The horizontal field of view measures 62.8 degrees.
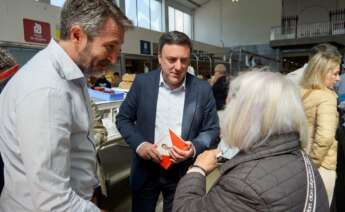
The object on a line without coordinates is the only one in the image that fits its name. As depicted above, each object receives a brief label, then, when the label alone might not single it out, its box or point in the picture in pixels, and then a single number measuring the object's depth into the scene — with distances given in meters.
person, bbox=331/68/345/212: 2.69
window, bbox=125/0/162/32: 10.62
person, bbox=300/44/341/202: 1.89
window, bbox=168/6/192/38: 13.80
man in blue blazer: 1.54
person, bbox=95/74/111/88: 3.79
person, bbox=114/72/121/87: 5.39
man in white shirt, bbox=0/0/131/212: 0.76
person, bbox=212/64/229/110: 4.79
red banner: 5.16
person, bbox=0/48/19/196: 1.42
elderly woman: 0.84
